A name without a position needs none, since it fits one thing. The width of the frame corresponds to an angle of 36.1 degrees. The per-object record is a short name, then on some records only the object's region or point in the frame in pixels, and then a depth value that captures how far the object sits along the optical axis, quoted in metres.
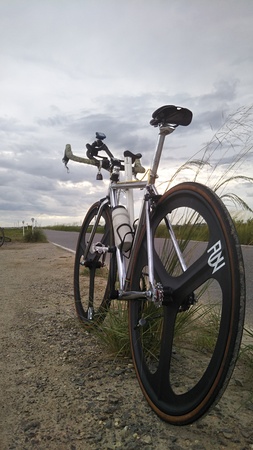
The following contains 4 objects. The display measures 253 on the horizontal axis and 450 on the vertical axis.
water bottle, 2.76
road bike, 1.52
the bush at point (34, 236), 19.48
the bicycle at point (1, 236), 16.53
